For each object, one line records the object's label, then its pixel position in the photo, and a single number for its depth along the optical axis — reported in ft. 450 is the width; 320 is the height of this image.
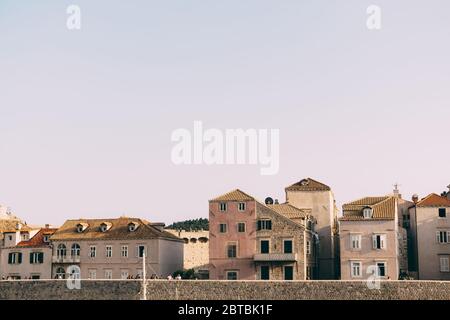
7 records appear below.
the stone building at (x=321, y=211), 264.72
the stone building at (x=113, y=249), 254.06
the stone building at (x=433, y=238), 237.45
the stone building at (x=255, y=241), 240.53
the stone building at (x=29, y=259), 264.52
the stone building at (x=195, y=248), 318.24
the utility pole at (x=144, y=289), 218.38
